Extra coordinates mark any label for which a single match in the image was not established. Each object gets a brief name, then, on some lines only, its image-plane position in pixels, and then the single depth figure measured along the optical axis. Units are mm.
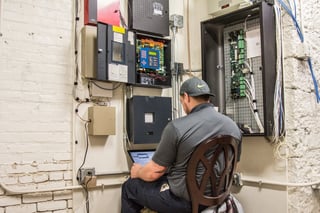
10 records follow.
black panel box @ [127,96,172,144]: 2996
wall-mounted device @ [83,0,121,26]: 2852
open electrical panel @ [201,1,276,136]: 2852
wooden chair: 2215
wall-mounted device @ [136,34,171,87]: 3104
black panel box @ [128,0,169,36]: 3135
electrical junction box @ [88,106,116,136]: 2789
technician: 2283
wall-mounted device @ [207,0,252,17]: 3117
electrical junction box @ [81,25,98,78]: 2824
